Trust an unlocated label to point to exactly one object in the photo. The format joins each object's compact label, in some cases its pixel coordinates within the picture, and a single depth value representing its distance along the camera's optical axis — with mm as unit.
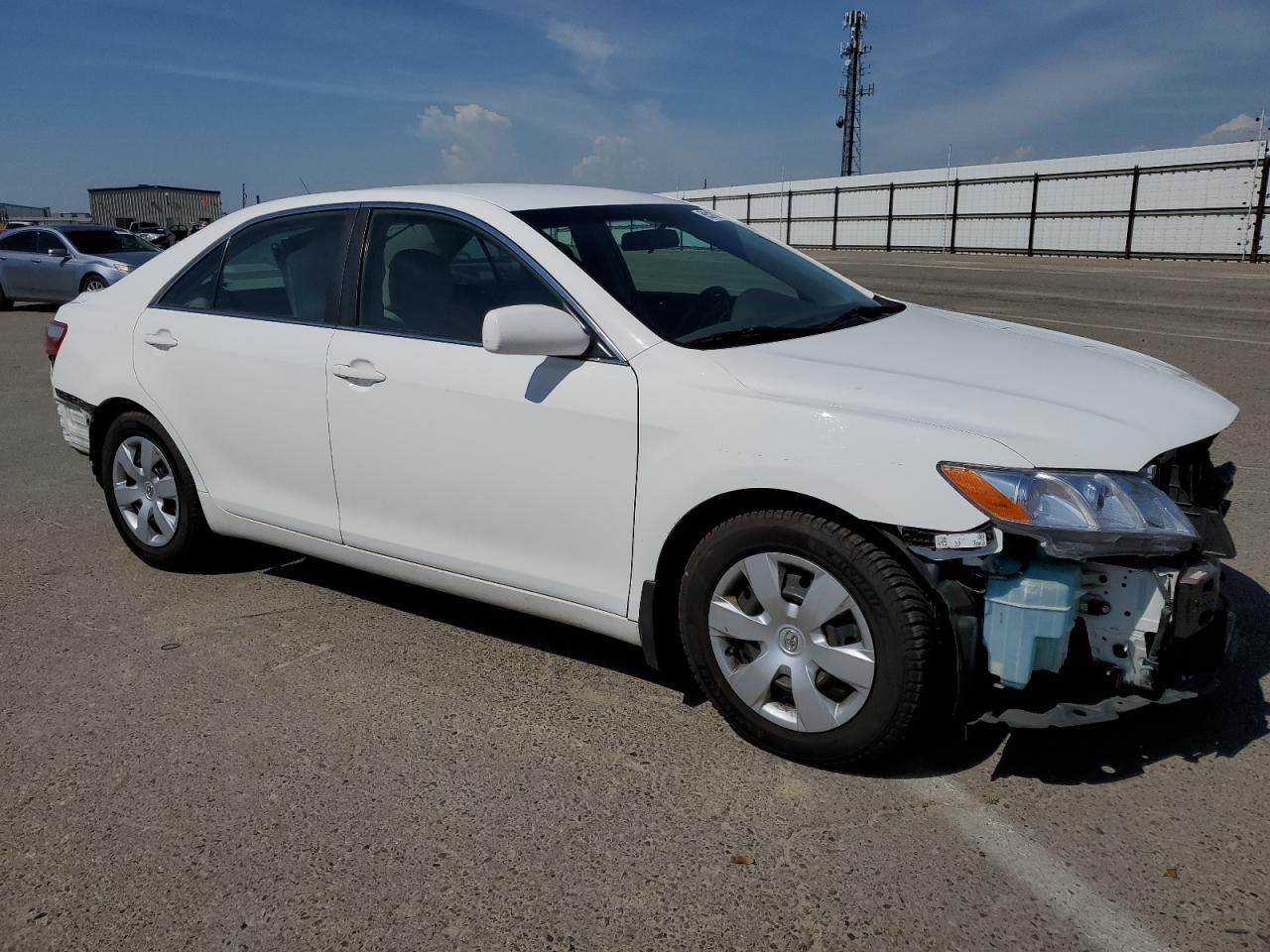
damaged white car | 2695
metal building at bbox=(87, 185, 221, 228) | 68938
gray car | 17766
